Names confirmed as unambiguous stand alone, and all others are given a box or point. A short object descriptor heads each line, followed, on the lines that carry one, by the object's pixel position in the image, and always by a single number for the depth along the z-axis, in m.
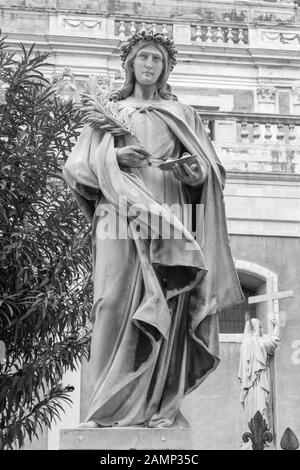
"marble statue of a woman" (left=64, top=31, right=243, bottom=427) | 5.02
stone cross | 17.41
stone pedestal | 4.70
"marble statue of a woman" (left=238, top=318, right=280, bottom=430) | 16.22
